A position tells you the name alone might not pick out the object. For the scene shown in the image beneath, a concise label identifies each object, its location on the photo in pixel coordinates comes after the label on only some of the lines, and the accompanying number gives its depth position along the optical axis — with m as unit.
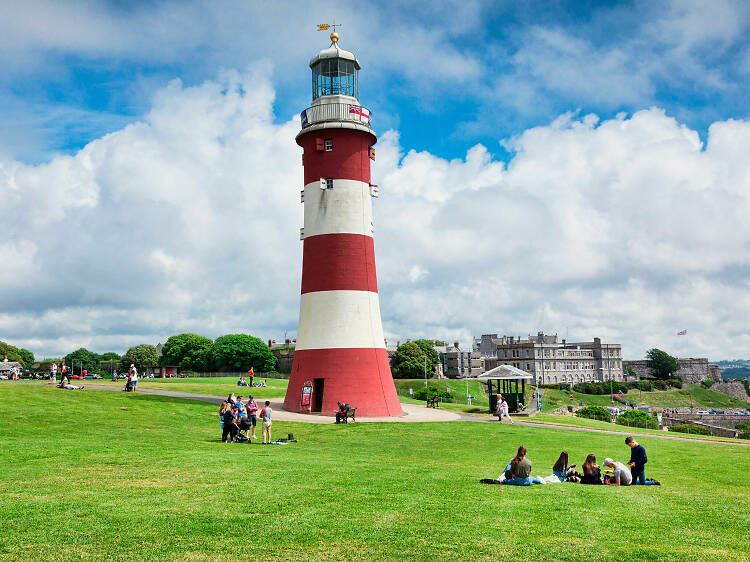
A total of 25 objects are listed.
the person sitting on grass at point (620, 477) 14.27
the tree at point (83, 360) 136.88
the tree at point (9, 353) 119.12
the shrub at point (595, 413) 56.97
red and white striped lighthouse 32.59
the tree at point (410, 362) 110.31
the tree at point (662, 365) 155.75
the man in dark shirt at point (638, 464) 14.36
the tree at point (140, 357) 127.12
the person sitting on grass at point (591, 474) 14.20
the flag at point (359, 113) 34.63
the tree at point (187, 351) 110.75
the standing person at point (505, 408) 33.28
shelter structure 39.10
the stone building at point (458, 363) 143.00
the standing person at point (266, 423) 21.23
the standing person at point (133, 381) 35.88
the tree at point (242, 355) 103.00
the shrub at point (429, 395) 65.10
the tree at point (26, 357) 127.94
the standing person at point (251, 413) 22.30
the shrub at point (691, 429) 51.86
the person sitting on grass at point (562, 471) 14.35
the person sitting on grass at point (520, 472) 13.36
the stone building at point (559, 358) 132.75
